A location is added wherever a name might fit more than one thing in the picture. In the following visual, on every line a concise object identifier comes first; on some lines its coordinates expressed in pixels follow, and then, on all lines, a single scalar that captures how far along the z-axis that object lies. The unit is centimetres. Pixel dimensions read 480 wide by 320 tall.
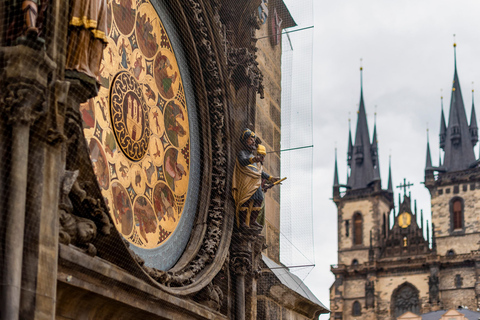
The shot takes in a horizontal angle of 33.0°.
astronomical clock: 500
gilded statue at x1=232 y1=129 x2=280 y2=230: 620
